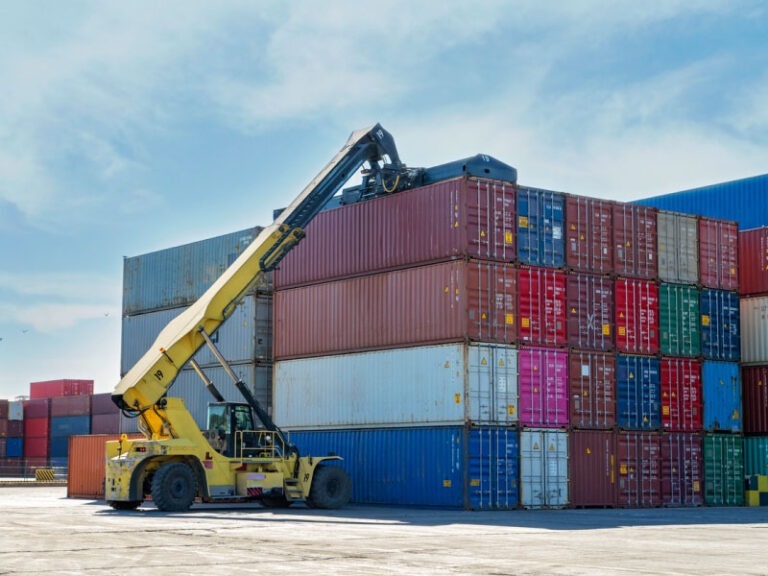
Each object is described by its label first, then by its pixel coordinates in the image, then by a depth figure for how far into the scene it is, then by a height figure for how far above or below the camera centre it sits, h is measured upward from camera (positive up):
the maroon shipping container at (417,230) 32.19 +5.69
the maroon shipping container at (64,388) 120.19 +2.99
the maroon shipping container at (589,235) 34.34 +5.74
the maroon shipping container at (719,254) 37.97 +5.72
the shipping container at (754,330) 39.41 +3.21
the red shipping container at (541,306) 33.06 +3.38
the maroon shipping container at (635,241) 35.50 +5.73
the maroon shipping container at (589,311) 34.06 +3.31
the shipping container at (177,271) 40.47 +5.56
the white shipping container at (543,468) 32.47 -1.46
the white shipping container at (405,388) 31.61 +0.89
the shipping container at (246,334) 38.59 +2.90
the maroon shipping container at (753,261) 39.88 +5.71
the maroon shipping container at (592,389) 33.78 +0.91
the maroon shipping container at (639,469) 34.50 -1.57
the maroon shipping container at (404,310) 31.89 +3.27
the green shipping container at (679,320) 36.41 +3.26
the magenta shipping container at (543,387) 32.75 +0.94
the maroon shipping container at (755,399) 38.78 +0.72
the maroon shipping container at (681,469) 35.62 -1.62
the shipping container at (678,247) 36.78 +5.75
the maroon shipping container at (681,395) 36.06 +0.78
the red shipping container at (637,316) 35.22 +3.29
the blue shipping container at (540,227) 33.34 +5.78
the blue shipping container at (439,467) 31.22 -1.44
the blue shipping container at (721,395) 37.09 +0.81
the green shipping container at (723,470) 36.75 -1.68
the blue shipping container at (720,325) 37.53 +3.21
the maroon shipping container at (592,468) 33.44 -1.51
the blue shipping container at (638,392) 34.91 +0.84
